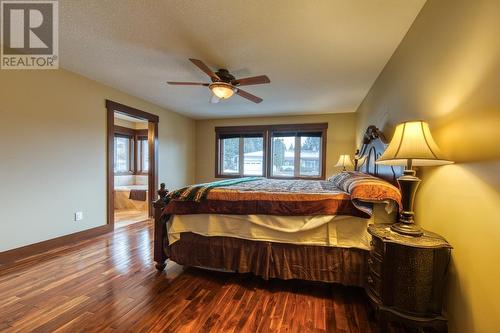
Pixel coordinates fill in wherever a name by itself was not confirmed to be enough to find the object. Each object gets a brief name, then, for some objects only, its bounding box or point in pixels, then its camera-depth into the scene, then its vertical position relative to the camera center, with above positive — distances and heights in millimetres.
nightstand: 1264 -668
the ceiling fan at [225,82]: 2463 +915
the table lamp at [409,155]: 1258 +58
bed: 1835 -581
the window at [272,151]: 5250 +310
